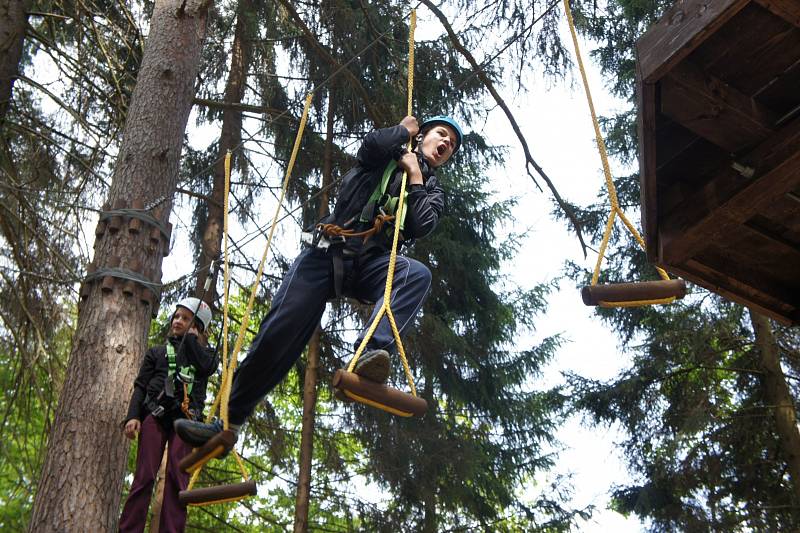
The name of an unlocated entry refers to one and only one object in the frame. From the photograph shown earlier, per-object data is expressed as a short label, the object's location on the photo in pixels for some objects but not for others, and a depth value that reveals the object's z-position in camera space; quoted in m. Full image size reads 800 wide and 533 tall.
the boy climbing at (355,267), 3.48
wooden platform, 2.79
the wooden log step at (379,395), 3.02
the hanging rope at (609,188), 3.61
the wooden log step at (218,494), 3.52
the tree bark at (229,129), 8.97
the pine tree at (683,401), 9.70
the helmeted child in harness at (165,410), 4.49
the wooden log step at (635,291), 3.46
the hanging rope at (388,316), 3.09
